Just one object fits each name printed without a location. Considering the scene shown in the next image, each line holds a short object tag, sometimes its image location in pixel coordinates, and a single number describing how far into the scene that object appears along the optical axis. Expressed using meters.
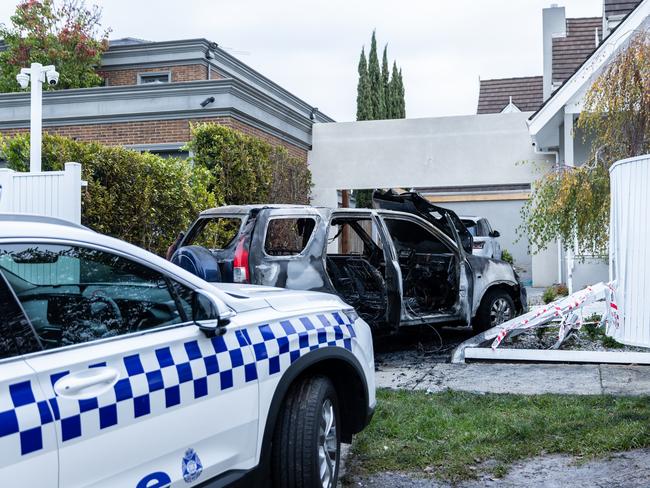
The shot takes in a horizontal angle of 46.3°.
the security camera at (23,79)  10.26
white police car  2.46
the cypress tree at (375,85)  29.46
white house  16.42
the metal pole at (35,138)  8.90
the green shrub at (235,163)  12.58
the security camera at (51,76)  9.72
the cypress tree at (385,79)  30.56
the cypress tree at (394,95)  31.02
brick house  13.75
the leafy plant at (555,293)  13.88
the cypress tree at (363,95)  28.84
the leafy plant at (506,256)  20.39
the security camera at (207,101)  13.62
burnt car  7.02
